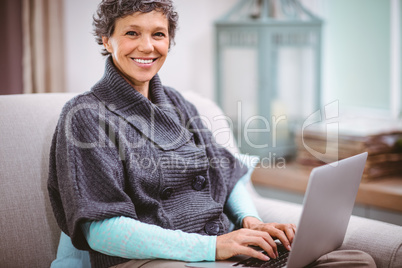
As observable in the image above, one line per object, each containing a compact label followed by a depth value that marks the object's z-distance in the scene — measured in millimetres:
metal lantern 3174
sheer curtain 2685
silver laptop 1678
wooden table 2758
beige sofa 1970
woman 1825
